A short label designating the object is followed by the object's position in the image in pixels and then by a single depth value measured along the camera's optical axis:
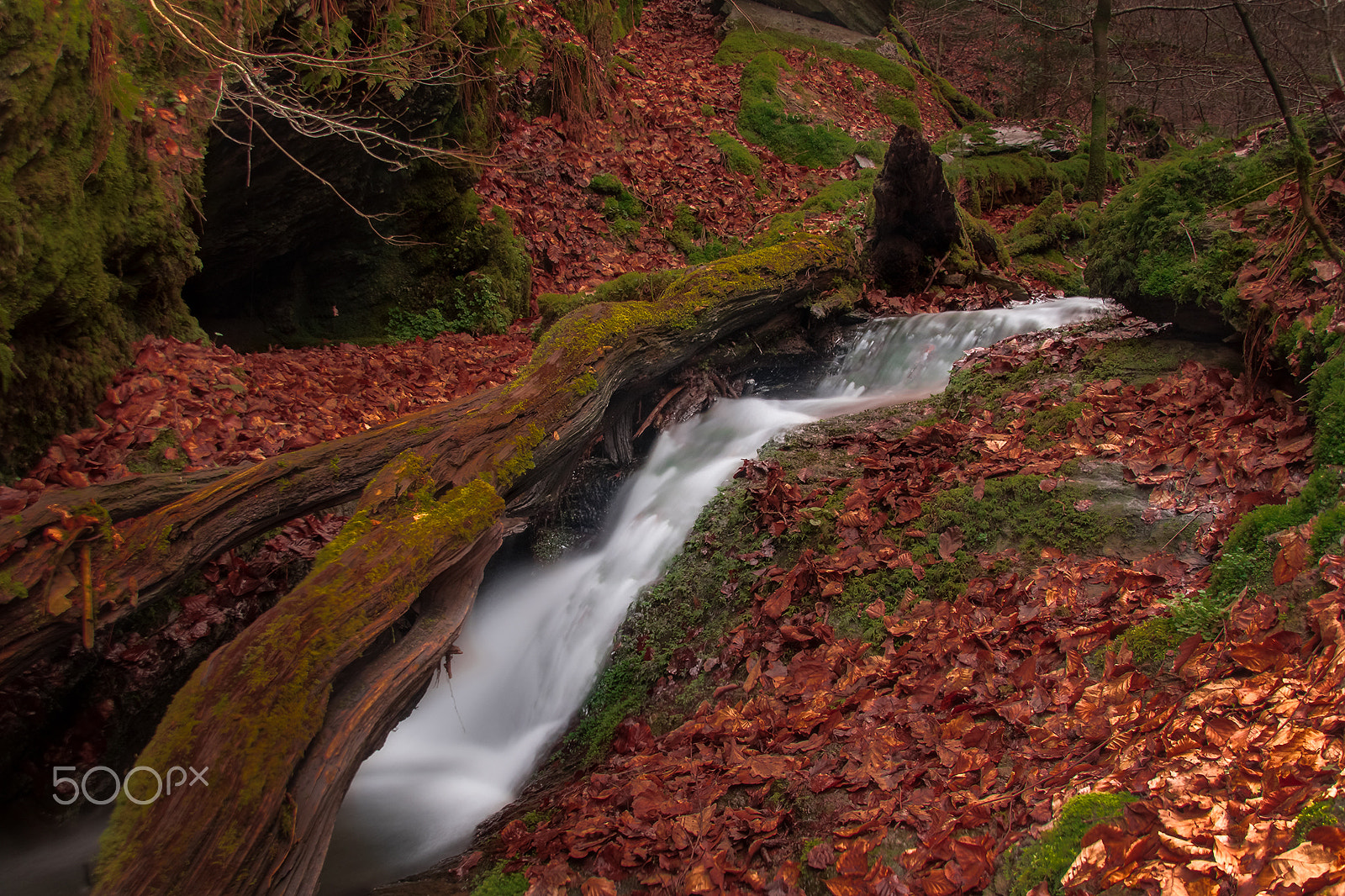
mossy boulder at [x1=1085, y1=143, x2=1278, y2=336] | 4.57
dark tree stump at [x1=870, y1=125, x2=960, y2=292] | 8.26
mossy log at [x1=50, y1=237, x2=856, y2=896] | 2.45
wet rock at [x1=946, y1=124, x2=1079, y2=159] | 13.74
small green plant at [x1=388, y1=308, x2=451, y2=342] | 8.58
